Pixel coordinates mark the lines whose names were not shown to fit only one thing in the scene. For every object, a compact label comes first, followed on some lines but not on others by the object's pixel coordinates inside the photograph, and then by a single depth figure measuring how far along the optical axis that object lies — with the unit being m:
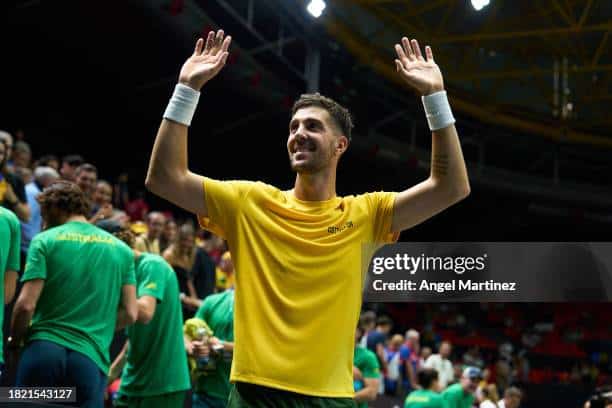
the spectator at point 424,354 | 14.30
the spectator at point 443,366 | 12.85
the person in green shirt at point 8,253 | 4.20
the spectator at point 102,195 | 7.00
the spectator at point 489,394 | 9.45
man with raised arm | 2.62
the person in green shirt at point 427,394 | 8.33
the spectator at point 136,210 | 12.67
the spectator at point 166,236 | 8.16
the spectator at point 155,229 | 7.85
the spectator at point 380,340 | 12.10
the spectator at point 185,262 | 6.98
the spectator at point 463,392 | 8.92
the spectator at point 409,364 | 13.14
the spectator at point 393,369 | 12.89
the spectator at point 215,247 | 10.73
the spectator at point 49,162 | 8.52
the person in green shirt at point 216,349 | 5.18
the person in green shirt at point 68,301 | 4.32
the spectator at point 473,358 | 15.99
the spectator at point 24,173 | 7.79
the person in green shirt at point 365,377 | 7.12
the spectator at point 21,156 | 7.92
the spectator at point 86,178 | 6.78
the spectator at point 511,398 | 9.68
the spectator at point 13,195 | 6.33
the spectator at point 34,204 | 6.79
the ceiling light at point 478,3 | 8.82
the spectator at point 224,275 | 8.43
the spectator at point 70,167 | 7.81
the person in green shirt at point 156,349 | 5.23
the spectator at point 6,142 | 5.57
